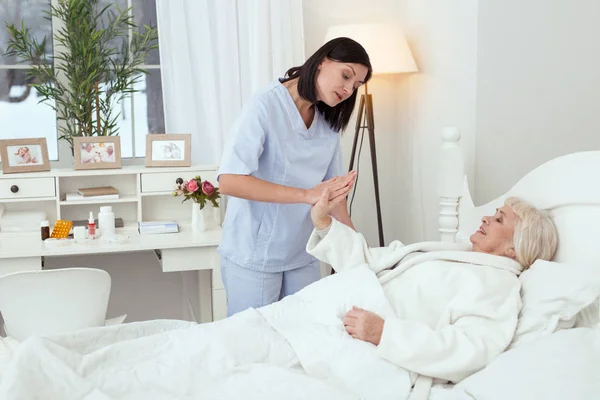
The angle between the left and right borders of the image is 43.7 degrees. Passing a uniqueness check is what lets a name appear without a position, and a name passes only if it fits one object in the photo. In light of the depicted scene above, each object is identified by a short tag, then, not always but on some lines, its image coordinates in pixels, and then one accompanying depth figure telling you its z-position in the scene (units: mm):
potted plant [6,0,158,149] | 3266
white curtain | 3377
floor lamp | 3221
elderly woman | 1742
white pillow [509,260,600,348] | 1792
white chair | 2314
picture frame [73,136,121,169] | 3213
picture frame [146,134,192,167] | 3305
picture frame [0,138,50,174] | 3125
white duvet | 1625
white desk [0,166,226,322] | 2809
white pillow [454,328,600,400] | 1508
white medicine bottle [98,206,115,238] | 3049
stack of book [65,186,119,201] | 3197
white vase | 3123
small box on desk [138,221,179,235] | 3115
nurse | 2180
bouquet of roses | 3111
